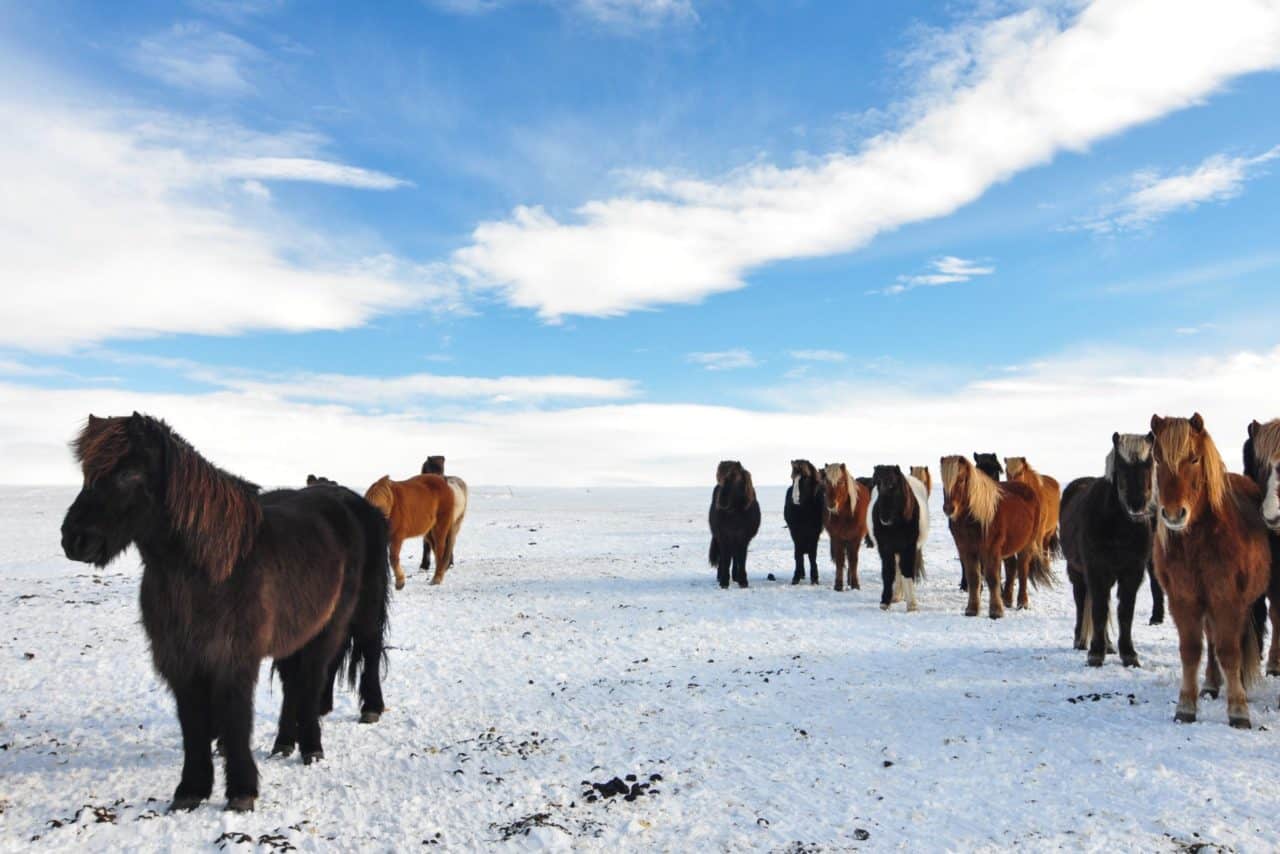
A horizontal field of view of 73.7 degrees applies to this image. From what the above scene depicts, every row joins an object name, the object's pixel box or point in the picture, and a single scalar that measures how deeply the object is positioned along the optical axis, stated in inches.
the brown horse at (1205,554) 205.6
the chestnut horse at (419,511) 501.0
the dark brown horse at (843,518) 494.3
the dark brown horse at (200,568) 156.3
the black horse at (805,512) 527.8
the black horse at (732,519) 511.2
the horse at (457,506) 546.9
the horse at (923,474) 553.0
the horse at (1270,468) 207.6
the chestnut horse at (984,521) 380.5
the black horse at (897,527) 424.5
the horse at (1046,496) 457.1
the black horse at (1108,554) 282.4
